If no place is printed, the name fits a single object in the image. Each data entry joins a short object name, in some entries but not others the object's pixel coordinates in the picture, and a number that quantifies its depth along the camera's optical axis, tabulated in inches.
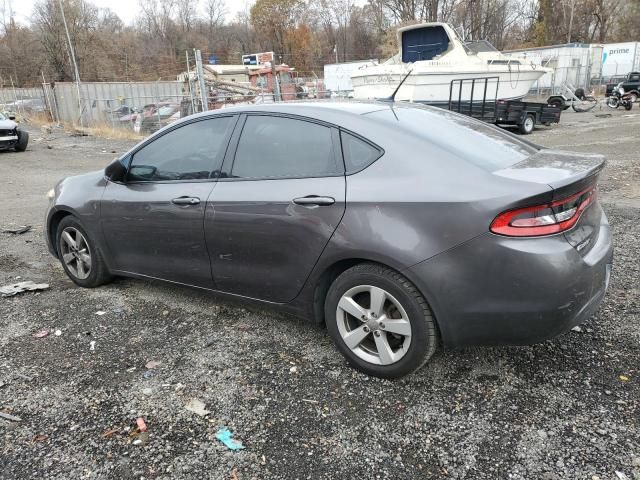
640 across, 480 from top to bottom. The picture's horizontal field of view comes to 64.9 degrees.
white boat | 741.3
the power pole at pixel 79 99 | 928.9
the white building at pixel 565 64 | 1312.7
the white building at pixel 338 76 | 1409.9
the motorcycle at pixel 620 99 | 944.3
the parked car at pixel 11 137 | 647.1
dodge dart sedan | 97.8
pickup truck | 1037.8
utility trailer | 693.9
